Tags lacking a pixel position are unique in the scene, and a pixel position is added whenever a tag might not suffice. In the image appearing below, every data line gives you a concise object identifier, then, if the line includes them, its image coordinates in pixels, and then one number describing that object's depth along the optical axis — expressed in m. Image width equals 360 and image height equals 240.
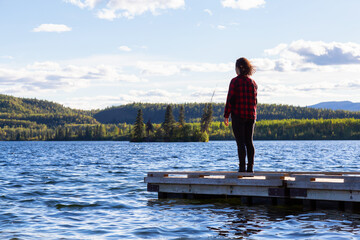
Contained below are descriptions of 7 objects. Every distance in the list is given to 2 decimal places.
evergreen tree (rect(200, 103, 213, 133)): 154.31
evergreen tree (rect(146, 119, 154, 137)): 164.88
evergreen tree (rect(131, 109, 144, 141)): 161.88
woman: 12.31
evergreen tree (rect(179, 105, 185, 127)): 161.38
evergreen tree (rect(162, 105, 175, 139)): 160.49
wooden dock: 11.53
